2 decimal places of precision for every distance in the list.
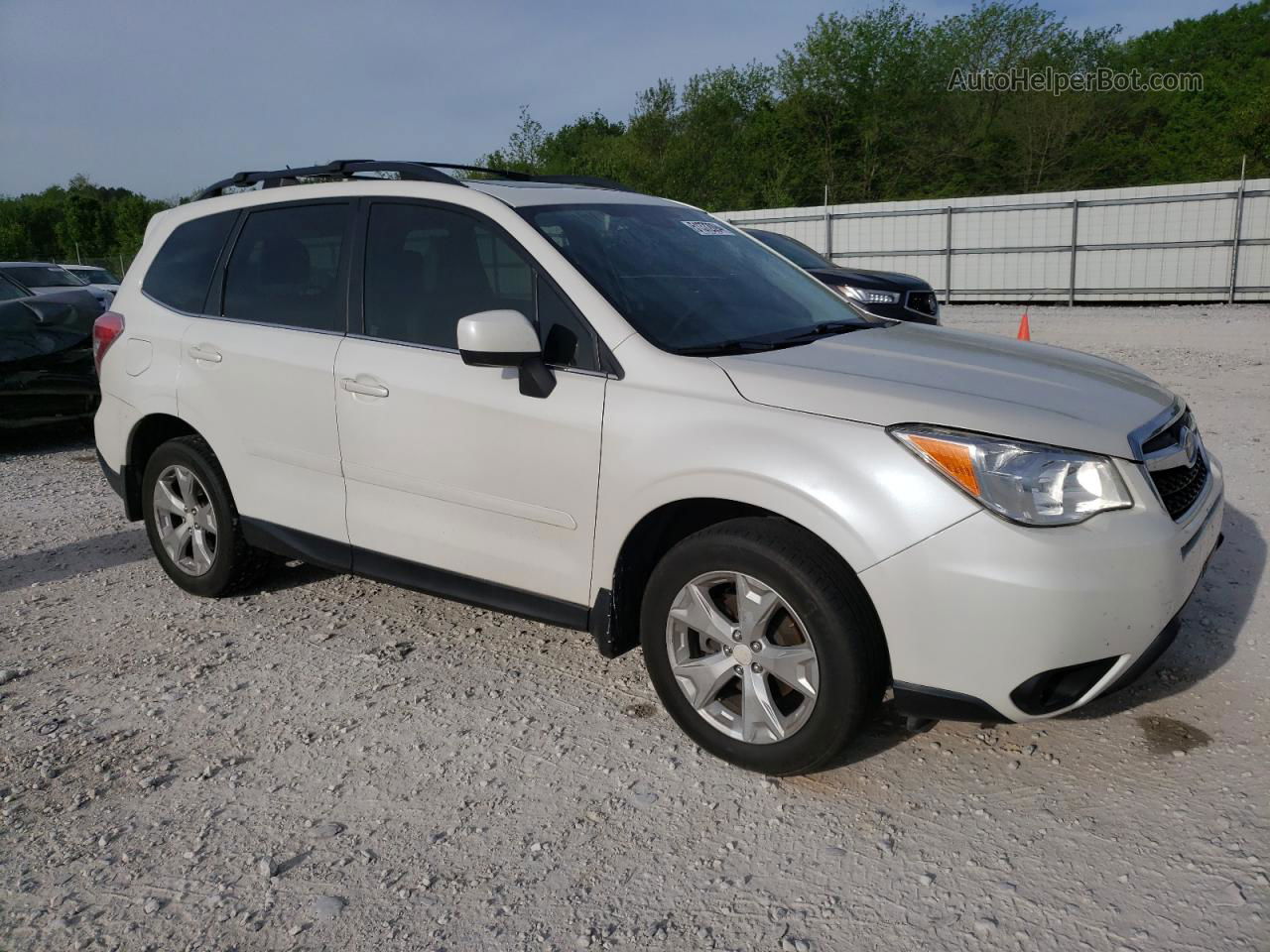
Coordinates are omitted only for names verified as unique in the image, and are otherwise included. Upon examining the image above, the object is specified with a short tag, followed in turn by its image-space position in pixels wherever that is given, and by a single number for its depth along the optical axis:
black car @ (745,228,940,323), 10.23
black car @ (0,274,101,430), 8.48
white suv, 2.75
